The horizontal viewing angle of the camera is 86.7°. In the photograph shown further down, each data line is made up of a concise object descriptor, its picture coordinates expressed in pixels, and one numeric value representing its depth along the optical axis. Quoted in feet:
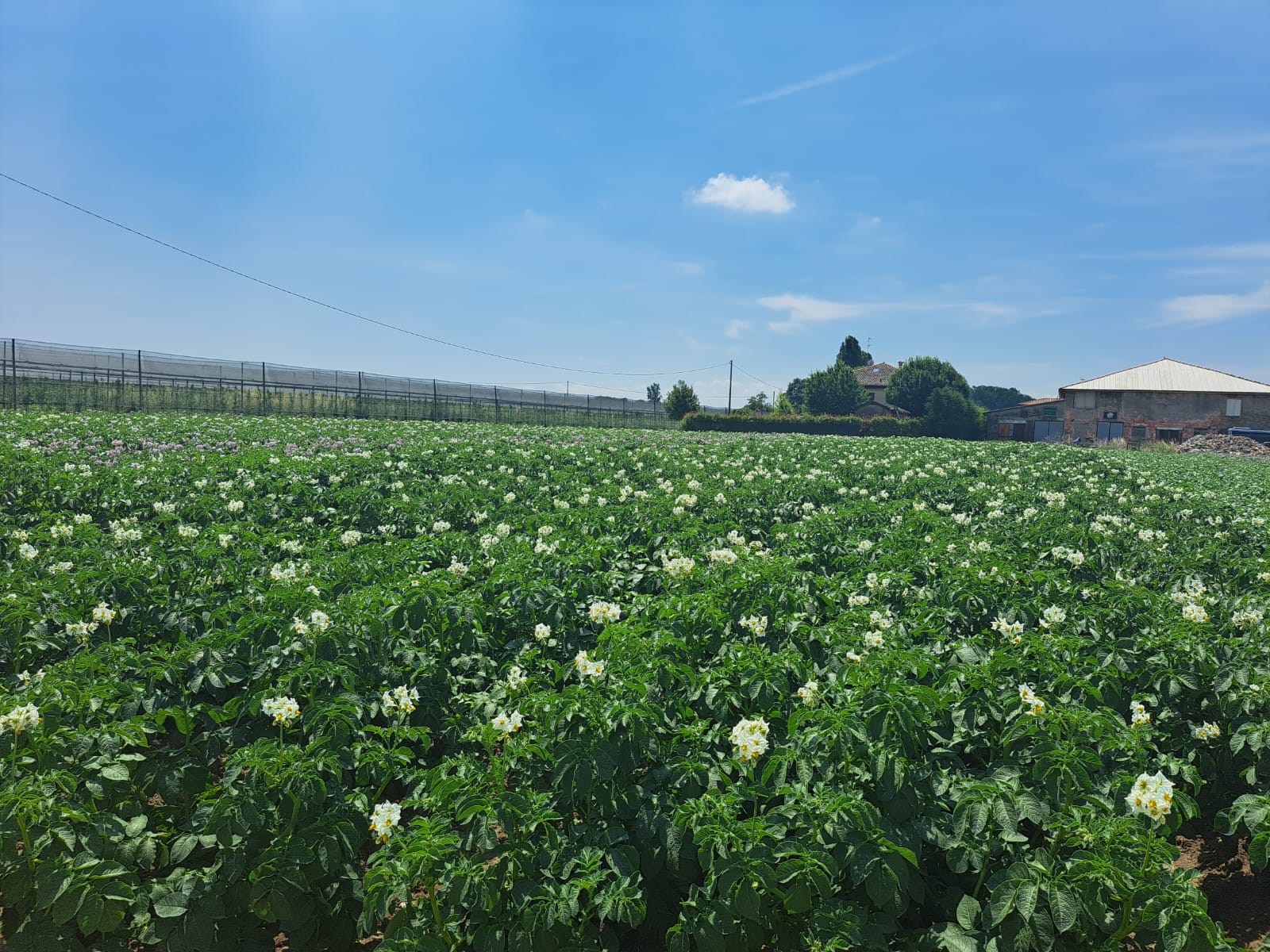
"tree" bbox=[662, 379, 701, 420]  204.95
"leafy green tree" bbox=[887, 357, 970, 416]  255.91
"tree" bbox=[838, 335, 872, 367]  335.26
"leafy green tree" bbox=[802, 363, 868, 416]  259.60
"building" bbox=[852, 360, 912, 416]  261.65
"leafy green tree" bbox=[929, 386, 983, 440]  216.95
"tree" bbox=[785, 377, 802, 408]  363.76
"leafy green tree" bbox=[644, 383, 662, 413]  483.51
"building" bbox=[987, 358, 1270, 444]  187.01
